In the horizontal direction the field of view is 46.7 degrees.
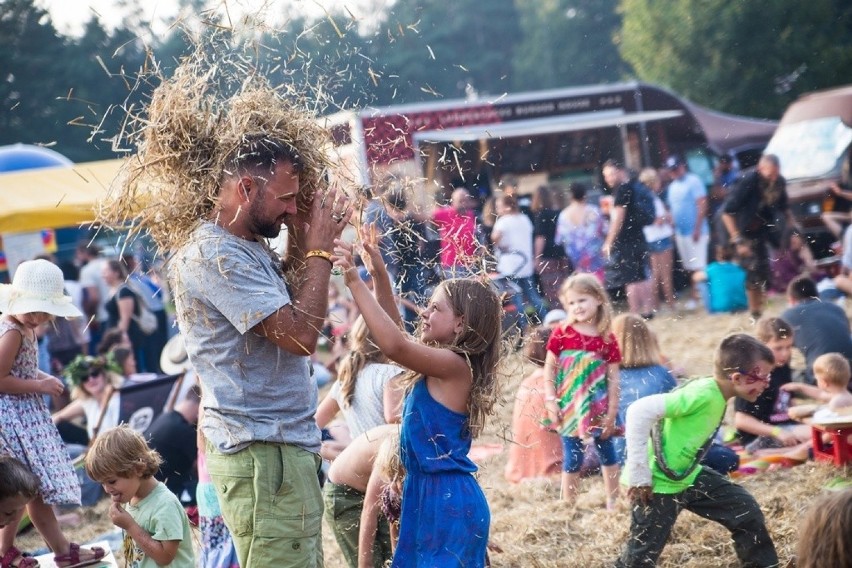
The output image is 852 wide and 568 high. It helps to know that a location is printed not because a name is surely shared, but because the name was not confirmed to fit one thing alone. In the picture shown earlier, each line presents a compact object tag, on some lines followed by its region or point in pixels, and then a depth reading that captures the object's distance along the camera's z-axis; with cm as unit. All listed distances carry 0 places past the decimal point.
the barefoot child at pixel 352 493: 454
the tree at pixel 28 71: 3453
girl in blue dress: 358
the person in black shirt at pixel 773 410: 688
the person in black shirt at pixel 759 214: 1238
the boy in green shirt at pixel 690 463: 464
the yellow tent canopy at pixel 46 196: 1222
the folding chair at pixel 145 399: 805
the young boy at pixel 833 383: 645
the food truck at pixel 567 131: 1702
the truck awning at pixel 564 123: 1741
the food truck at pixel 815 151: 1509
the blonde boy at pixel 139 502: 422
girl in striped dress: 591
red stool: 618
